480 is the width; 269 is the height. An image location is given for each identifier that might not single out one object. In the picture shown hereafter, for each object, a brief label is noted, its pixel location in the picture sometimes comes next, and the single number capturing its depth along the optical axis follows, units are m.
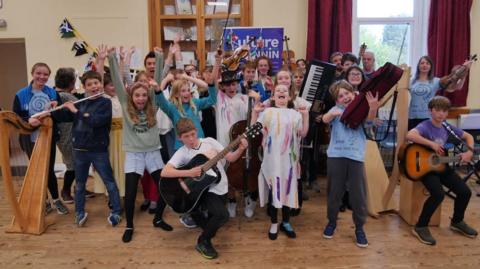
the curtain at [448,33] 4.79
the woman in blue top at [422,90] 3.90
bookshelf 4.95
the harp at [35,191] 3.02
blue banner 4.08
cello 3.09
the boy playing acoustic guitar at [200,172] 2.62
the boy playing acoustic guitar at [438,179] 2.85
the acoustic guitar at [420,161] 2.86
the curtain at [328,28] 4.82
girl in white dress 2.75
